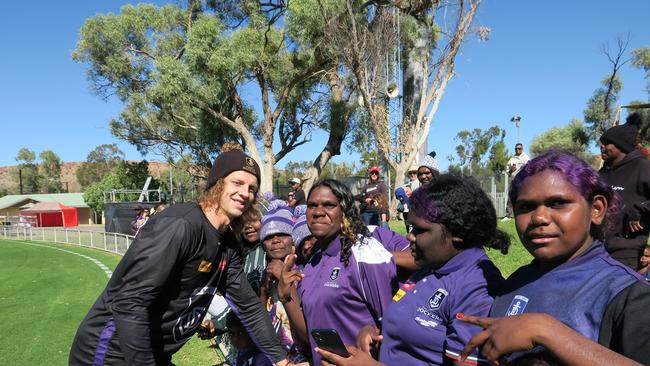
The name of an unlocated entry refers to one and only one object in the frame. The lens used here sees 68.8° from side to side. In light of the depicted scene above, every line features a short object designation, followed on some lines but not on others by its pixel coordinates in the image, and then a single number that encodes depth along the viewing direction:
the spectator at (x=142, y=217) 18.33
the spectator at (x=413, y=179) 9.20
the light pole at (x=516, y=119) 28.34
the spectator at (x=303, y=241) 3.50
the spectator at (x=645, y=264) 4.61
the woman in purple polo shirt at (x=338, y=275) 2.53
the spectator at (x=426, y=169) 6.09
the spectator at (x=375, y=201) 9.67
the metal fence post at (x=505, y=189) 17.89
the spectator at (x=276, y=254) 3.68
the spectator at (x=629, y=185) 3.94
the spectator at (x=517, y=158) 12.33
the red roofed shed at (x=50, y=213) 62.72
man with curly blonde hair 2.33
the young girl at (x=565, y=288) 1.18
